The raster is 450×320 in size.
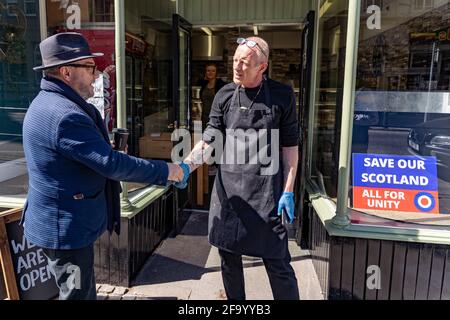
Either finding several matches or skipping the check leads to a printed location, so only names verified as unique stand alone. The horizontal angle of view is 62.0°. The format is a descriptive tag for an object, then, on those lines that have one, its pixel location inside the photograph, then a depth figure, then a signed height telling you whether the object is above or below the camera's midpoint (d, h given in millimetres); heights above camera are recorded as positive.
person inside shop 4824 +139
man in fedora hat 1716 -326
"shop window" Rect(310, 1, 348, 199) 3199 +70
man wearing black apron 2195 -418
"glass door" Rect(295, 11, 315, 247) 3592 -284
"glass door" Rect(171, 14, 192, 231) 3832 +218
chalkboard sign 2469 -1160
